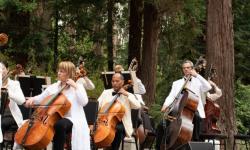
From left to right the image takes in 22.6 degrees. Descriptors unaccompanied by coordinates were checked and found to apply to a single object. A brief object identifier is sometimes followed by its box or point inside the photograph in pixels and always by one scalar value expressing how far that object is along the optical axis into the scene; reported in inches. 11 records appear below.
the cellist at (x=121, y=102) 383.9
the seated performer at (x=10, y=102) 330.1
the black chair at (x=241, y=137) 435.9
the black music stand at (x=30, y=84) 385.7
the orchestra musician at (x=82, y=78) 389.1
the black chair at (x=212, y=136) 415.4
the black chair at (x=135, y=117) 407.5
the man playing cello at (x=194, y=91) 404.5
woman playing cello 331.6
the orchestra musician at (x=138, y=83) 404.8
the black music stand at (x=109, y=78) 399.9
